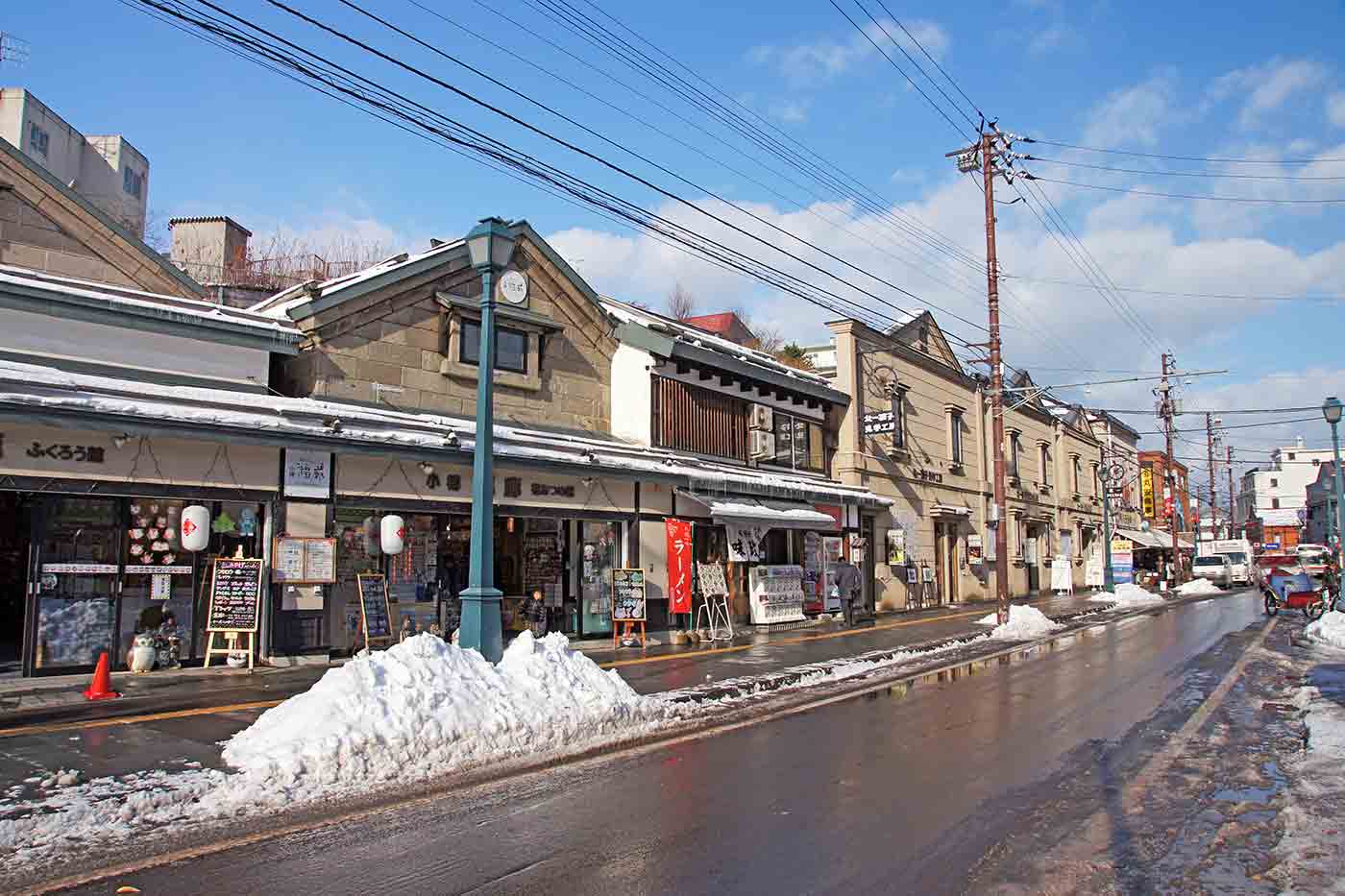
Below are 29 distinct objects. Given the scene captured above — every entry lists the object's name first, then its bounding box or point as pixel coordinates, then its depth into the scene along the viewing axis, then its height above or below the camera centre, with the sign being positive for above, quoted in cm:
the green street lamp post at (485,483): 1071 +71
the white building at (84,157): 4191 +1909
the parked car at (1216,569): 5166 -108
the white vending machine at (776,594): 2314 -118
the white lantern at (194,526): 1341 +22
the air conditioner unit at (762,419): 2527 +343
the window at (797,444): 2661 +298
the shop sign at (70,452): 1235 +116
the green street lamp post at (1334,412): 2488 +362
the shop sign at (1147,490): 5806 +364
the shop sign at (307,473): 1455 +107
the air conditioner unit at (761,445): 2520 +272
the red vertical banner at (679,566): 2059 -43
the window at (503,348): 1948 +410
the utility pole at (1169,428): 4872 +644
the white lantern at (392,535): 1548 +14
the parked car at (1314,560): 4262 -42
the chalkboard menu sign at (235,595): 1374 -77
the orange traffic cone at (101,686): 1155 -175
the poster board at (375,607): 1550 -103
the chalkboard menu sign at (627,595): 1883 -99
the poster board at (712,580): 2091 -74
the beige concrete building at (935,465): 3006 +306
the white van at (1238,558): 5384 -44
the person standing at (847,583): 2384 -90
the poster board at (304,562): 1427 -28
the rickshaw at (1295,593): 2620 -125
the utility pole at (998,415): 2432 +355
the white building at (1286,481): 11719 +872
